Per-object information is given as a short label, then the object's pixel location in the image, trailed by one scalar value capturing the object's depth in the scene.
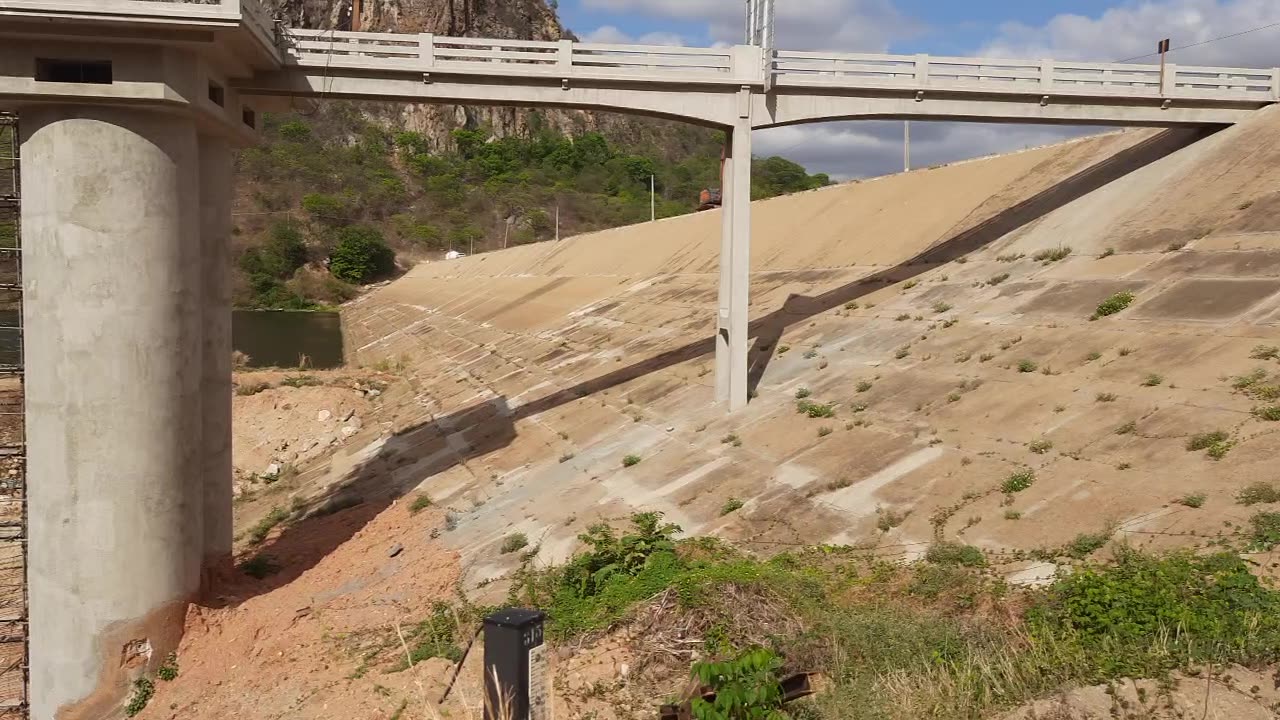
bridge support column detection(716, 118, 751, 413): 16.83
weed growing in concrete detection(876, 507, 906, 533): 11.13
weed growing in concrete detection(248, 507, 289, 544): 18.16
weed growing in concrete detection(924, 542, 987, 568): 9.69
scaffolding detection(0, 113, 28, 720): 12.80
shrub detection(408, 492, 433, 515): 16.97
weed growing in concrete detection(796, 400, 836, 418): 15.59
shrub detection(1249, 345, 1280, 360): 12.04
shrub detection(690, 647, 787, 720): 6.49
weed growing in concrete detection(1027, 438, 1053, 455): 11.86
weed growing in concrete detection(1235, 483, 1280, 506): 9.11
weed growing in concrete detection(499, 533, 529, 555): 13.51
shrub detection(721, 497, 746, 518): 12.99
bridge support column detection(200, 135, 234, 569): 14.76
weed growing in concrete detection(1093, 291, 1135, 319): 15.41
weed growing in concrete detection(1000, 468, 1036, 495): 11.11
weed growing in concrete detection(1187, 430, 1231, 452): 10.55
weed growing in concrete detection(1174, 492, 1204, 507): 9.44
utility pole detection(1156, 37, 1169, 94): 18.77
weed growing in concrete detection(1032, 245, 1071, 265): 18.97
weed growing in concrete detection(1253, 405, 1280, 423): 10.59
